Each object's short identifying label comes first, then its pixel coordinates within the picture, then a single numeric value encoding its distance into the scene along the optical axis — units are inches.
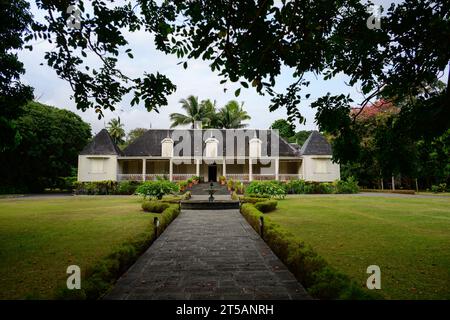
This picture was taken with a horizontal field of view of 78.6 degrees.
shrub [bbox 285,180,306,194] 1120.8
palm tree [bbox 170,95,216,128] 1686.8
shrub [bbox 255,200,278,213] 563.0
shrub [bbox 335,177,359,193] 1144.3
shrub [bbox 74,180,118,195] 1119.0
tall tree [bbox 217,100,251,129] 1715.4
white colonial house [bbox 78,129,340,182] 1219.9
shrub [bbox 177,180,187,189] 1037.2
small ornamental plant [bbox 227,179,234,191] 1057.6
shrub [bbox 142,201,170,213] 569.6
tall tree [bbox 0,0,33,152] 342.2
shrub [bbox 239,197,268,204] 643.7
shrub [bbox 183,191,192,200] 809.2
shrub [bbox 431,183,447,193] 1202.3
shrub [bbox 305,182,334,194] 1120.8
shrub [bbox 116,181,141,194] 1091.9
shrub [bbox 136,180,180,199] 705.6
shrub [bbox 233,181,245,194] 991.5
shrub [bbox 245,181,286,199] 759.7
